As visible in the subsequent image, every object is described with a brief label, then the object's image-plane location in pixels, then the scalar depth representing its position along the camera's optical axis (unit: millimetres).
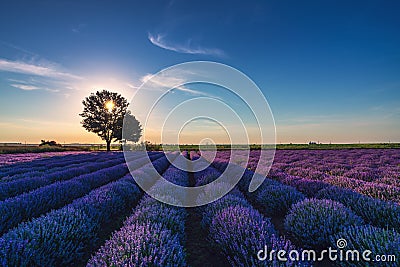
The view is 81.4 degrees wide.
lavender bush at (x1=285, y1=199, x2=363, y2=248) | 2869
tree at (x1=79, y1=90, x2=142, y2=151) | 33503
